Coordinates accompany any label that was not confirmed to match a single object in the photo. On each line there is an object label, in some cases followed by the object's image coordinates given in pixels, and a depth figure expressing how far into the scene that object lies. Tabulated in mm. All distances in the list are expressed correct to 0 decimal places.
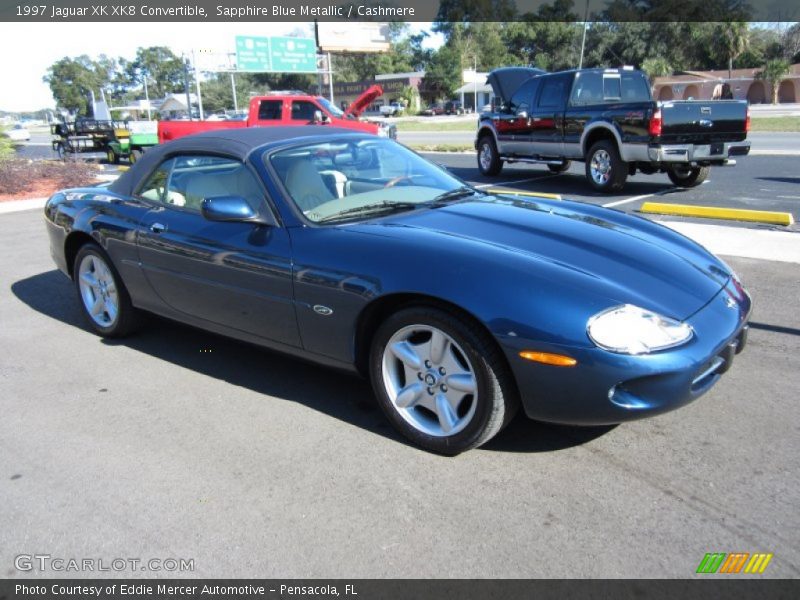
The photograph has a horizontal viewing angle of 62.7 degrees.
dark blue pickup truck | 9852
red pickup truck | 17672
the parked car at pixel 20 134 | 49112
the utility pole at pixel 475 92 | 71938
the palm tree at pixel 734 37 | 63656
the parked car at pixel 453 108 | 73775
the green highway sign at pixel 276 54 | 41219
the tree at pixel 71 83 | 97125
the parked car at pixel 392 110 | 72375
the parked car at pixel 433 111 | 74038
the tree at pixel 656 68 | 60719
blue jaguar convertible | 2748
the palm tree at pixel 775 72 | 55000
